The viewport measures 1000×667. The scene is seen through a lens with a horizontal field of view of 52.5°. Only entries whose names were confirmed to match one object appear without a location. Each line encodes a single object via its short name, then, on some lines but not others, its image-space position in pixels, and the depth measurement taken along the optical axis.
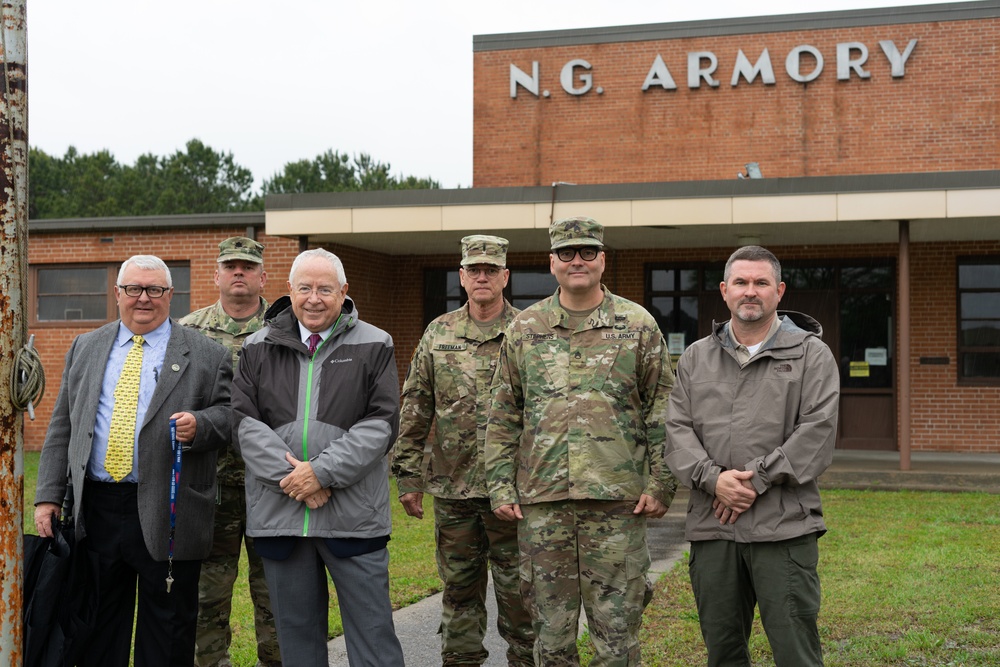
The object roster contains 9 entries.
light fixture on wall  14.71
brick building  12.30
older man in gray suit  4.26
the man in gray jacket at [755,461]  3.82
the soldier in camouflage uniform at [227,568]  4.91
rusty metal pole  3.69
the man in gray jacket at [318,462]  3.95
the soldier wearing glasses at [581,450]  4.12
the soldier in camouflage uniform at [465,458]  4.85
